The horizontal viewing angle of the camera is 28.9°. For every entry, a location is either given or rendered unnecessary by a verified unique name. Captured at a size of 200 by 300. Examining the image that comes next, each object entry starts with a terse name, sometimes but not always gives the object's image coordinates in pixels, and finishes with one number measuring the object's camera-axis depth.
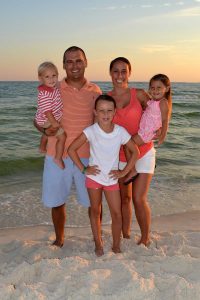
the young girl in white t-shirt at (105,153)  3.89
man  4.12
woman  4.16
